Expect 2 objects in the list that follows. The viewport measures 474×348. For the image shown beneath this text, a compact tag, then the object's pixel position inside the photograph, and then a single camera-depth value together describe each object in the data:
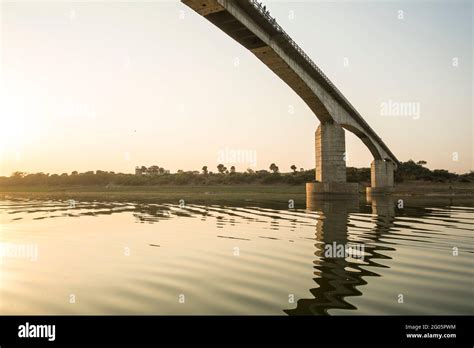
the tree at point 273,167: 153.38
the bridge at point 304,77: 23.67
